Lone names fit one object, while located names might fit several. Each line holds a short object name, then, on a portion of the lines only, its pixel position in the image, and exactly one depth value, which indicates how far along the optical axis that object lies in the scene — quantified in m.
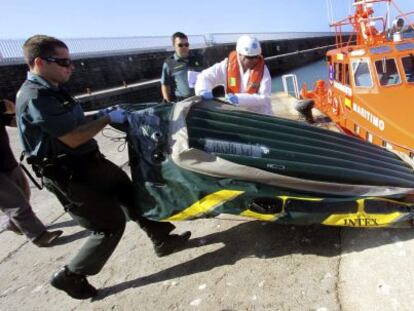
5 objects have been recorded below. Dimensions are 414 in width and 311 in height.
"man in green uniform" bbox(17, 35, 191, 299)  2.37
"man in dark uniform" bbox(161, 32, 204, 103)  5.10
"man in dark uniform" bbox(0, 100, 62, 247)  3.60
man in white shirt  3.91
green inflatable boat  2.53
